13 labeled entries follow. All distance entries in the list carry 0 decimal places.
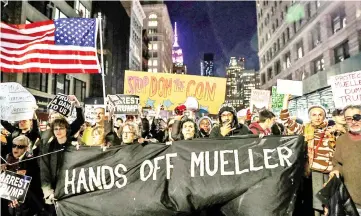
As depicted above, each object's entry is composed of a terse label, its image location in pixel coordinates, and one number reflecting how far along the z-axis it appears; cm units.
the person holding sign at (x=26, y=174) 544
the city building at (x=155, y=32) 10981
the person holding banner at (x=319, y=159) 475
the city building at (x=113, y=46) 4059
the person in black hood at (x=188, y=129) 534
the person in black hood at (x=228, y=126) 545
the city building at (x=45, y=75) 2059
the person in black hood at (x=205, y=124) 817
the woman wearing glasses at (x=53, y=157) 491
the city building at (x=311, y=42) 2200
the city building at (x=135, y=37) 6675
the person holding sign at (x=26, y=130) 647
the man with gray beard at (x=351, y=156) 412
